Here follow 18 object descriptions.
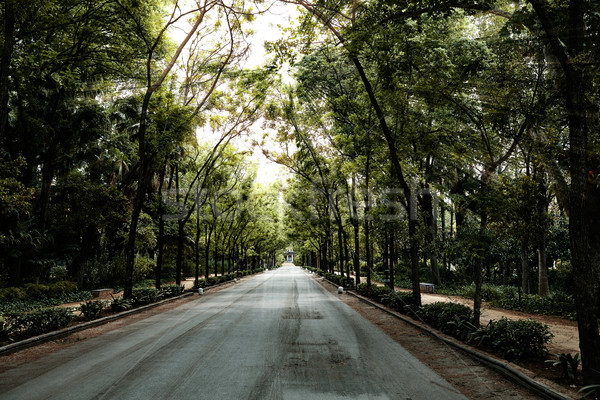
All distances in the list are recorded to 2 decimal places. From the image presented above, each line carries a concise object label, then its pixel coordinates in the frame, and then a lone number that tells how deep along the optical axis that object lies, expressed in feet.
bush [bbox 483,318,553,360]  20.30
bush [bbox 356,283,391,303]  51.40
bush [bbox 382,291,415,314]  39.69
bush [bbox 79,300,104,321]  36.52
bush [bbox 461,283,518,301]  54.69
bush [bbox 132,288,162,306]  48.80
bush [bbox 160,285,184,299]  59.70
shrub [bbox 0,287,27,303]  50.78
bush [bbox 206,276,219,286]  91.54
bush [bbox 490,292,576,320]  41.24
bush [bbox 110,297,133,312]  42.88
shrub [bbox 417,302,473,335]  27.91
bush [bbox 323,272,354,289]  78.24
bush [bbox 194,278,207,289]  79.43
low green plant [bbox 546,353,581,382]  16.89
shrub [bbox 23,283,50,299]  56.24
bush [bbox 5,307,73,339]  27.43
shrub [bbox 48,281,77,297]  59.57
